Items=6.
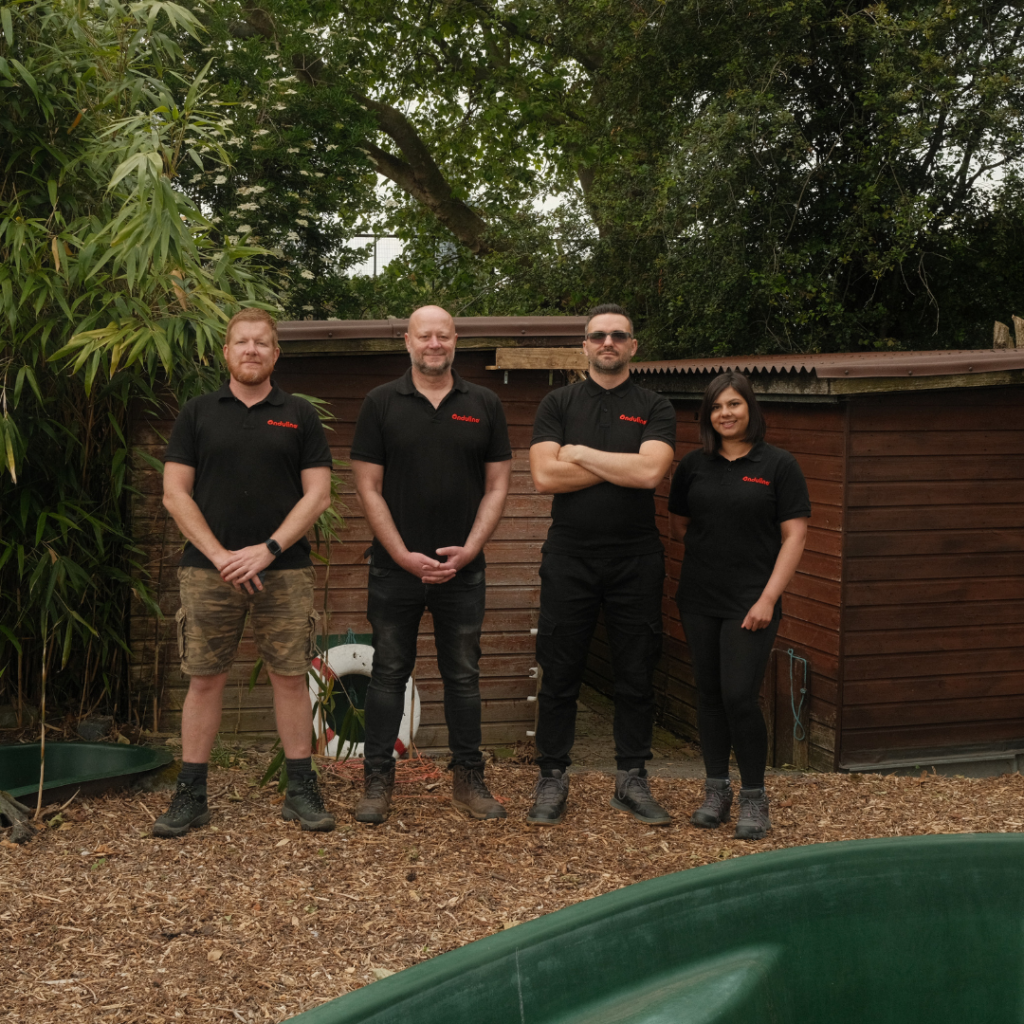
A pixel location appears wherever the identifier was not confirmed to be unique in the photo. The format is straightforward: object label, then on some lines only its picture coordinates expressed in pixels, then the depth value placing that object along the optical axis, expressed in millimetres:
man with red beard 3551
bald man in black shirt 3695
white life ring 5214
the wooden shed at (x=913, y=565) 5734
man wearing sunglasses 3721
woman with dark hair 3615
